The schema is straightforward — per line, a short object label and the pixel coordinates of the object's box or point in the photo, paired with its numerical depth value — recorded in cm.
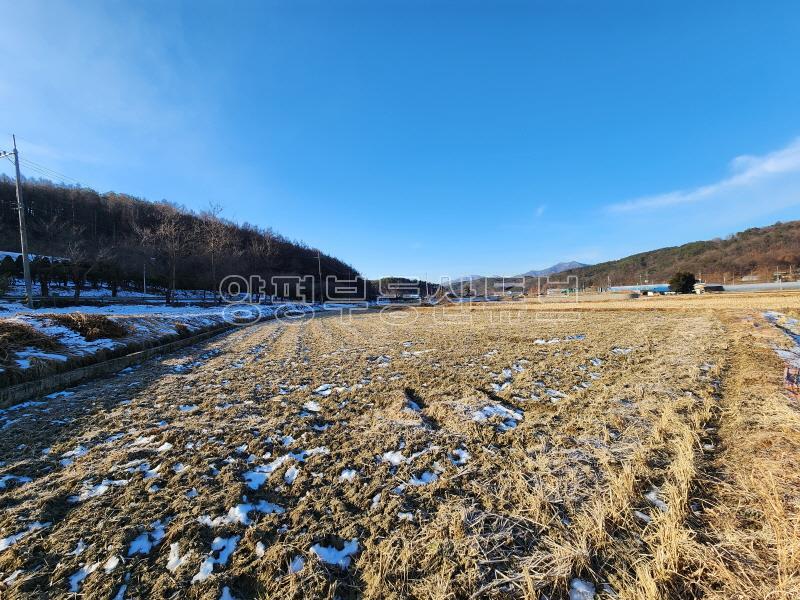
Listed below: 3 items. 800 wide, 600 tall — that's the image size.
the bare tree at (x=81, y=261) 2703
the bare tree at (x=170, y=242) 3675
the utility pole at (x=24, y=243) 1602
